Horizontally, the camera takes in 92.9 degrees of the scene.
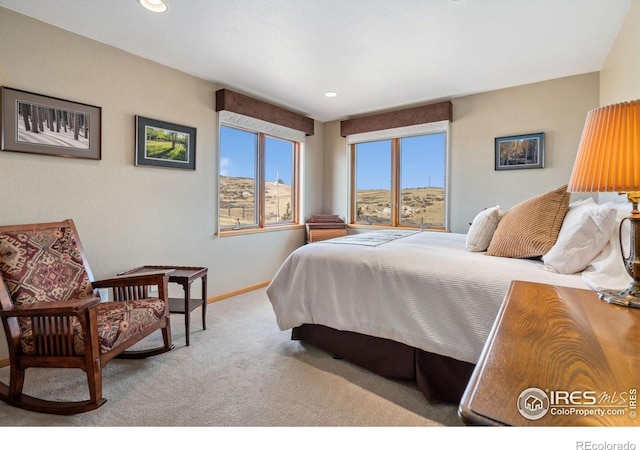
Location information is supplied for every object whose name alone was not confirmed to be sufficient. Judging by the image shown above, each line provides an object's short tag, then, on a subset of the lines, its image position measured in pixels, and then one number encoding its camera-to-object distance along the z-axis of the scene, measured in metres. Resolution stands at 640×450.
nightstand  0.51
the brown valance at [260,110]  3.40
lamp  0.98
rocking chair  1.59
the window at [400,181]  4.08
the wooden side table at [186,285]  2.42
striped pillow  1.80
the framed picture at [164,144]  2.82
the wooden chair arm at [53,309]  1.53
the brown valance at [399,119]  3.80
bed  1.55
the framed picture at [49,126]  2.12
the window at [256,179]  3.71
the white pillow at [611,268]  1.31
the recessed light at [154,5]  2.00
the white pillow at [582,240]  1.47
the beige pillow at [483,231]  2.14
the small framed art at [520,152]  3.29
